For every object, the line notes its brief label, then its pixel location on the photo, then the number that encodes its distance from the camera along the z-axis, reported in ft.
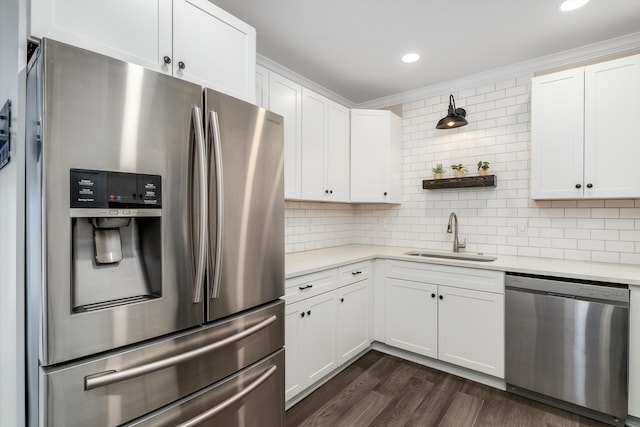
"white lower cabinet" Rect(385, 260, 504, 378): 7.79
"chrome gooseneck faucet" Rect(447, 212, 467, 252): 9.98
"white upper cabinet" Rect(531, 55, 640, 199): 7.09
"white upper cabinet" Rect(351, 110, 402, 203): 10.56
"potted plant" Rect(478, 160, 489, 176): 9.53
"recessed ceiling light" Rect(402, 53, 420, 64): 8.62
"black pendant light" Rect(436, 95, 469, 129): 9.07
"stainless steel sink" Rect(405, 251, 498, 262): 9.03
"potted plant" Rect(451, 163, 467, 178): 9.97
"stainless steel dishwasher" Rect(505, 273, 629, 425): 6.32
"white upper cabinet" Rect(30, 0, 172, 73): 3.56
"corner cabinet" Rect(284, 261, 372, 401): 6.81
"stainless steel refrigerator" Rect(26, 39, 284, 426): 2.99
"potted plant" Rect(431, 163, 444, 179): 10.44
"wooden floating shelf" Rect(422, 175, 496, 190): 9.35
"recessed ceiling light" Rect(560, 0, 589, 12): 6.34
